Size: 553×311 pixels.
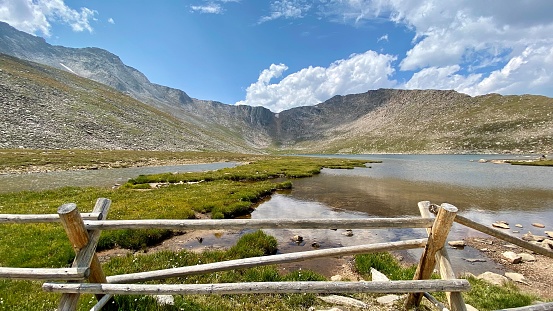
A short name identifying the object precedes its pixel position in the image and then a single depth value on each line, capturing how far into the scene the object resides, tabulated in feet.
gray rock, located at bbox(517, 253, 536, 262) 45.93
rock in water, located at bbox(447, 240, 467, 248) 50.71
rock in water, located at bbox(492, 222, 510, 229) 62.59
